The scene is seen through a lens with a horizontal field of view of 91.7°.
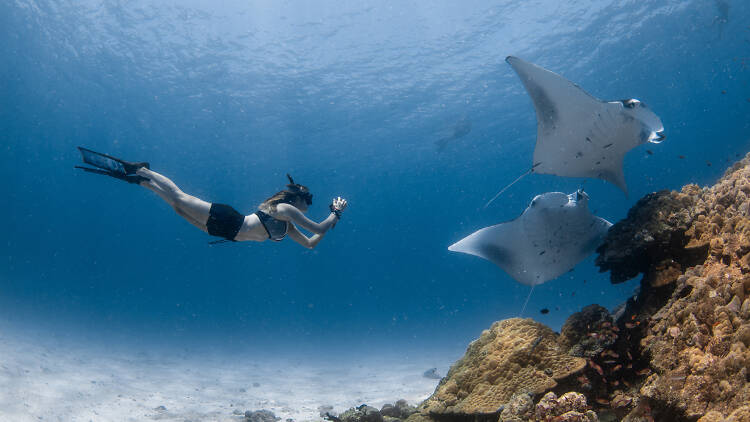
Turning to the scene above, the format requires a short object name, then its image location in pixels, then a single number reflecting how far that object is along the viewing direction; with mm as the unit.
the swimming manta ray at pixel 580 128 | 5223
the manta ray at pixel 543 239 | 5629
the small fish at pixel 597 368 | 3912
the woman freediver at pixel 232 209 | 4746
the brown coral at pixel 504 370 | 3926
